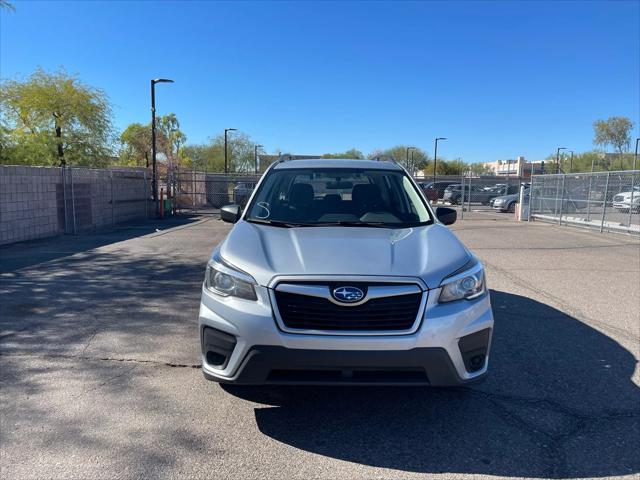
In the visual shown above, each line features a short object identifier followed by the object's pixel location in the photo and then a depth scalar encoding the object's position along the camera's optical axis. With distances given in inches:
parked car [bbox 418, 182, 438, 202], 1126.2
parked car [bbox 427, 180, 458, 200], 1484.4
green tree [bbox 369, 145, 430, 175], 3181.6
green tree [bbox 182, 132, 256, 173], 2600.1
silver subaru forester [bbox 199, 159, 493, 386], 115.6
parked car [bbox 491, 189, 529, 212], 1072.0
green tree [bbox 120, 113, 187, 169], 2249.0
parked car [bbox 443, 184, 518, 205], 1333.7
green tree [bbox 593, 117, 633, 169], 2753.4
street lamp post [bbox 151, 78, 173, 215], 861.0
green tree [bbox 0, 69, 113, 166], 979.9
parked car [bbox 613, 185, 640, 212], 580.4
